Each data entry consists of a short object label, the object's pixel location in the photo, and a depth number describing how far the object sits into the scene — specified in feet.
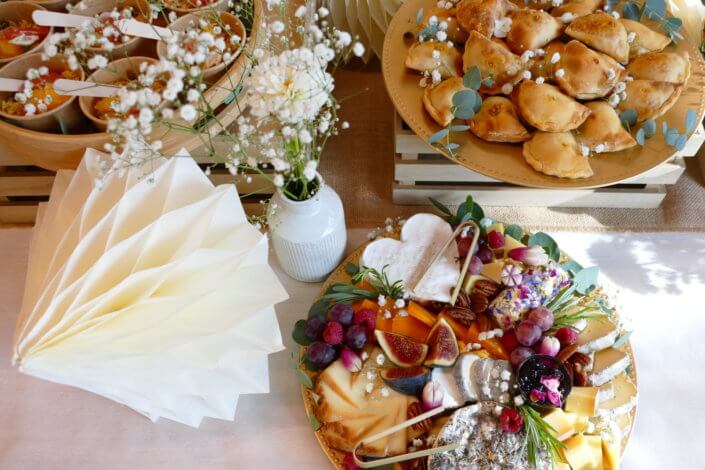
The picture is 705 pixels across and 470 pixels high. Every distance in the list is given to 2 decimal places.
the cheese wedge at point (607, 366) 3.68
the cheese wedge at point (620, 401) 3.66
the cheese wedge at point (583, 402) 3.51
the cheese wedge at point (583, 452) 3.44
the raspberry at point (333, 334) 3.80
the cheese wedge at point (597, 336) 3.77
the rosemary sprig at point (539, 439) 3.38
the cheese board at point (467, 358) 3.49
